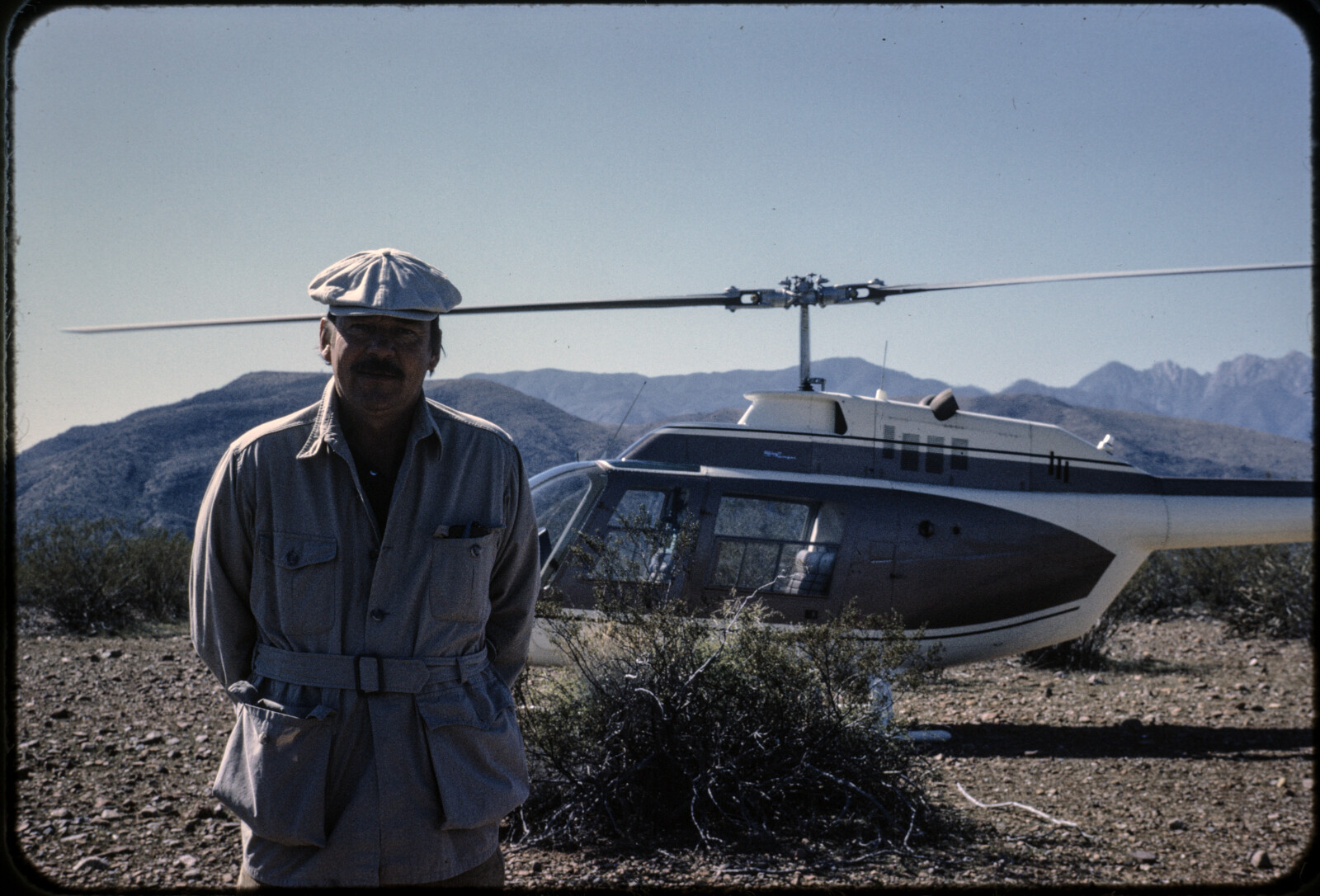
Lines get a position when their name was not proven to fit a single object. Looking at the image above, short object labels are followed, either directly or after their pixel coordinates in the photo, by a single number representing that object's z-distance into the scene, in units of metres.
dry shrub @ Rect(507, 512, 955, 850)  4.21
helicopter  6.52
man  1.95
